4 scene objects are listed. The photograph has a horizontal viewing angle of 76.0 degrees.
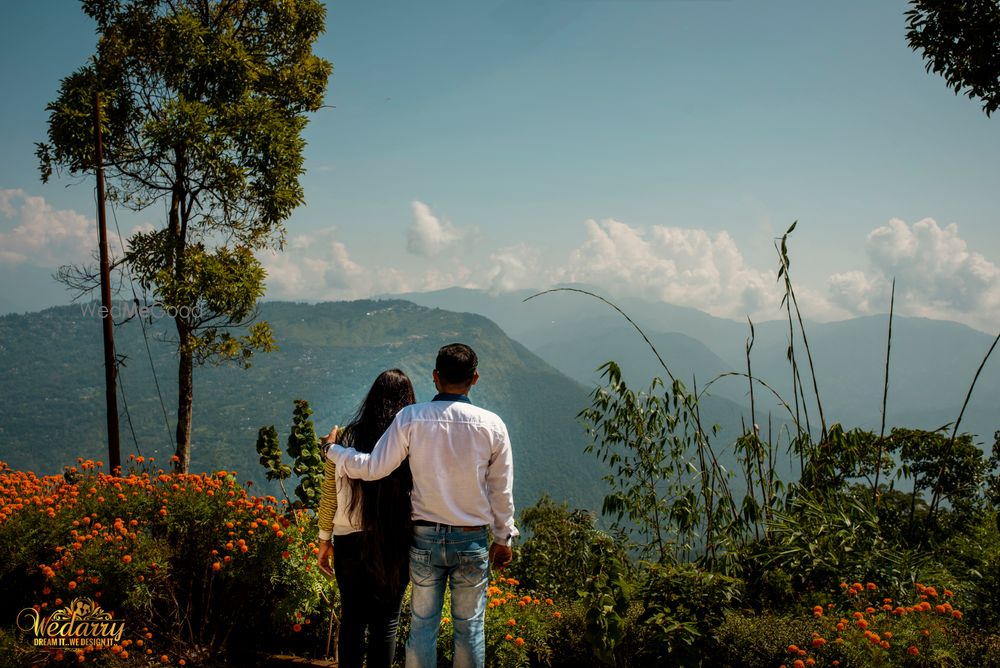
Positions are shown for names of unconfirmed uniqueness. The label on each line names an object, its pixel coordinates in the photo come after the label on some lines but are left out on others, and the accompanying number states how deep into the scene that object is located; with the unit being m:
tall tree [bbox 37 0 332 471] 10.78
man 2.93
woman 3.06
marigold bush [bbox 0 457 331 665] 3.88
